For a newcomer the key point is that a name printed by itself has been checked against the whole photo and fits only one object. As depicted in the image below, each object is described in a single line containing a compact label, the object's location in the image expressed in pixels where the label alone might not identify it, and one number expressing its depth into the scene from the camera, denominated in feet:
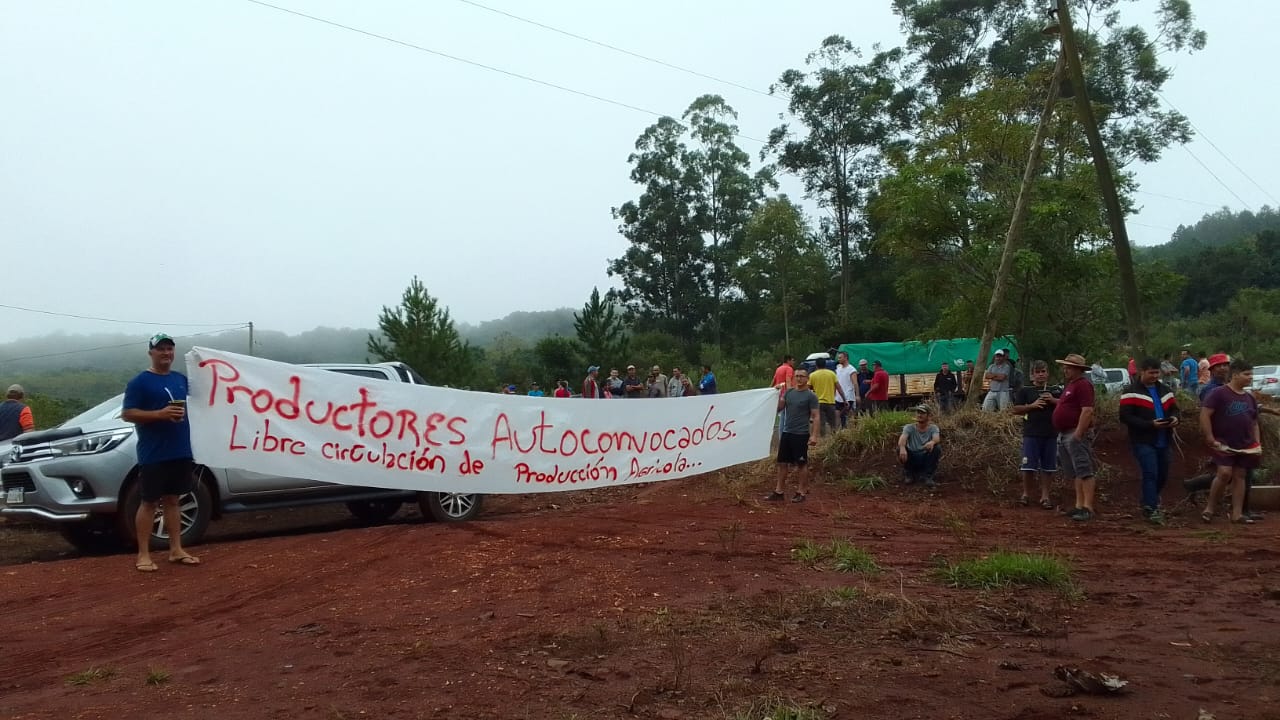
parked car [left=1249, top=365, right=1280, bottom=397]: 90.38
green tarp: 97.25
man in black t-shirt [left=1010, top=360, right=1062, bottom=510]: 34.14
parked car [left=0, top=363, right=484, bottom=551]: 25.52
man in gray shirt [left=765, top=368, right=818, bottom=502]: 36.42
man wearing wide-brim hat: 32.17
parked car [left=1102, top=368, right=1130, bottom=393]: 96.68
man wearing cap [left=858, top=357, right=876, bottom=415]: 69.73
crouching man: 39.11
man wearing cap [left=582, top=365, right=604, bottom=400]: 64.44
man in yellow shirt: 48.39
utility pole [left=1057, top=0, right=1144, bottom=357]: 41.70
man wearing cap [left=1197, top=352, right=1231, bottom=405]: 32.89
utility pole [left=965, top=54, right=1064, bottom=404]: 49.01
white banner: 26.73
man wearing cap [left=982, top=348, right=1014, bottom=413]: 49.56
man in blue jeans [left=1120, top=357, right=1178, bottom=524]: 31.86
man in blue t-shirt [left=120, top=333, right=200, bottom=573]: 23.63
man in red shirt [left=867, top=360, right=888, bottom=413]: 54.80
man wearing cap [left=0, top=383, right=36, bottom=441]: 37.45
